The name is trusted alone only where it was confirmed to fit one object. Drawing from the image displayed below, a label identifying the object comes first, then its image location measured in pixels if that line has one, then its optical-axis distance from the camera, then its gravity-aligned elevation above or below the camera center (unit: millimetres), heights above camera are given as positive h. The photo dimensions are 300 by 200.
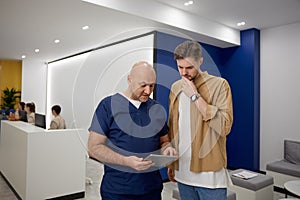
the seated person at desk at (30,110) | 4016 -151
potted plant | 7199 +87
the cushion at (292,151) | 3455 -690
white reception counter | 2469 -679
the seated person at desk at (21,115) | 3932 -227
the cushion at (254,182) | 2473 -826
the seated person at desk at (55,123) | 2819 -260
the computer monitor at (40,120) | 2896 -232
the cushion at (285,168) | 3033 -830
